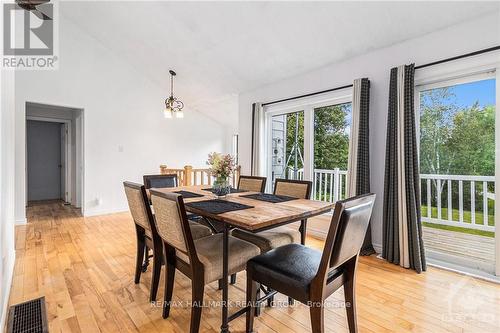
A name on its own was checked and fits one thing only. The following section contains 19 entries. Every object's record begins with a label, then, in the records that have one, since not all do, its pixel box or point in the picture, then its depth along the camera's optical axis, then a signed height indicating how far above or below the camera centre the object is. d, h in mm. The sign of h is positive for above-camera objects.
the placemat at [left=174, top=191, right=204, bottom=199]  2480 -312
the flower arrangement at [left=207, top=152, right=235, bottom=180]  2334 -13
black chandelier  4020 +864
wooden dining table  1545 -336
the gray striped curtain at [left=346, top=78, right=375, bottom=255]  3092 +205
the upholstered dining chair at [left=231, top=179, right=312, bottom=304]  2068 -602
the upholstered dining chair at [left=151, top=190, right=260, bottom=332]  1554 -606
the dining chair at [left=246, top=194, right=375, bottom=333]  1332 -612
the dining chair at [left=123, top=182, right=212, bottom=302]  1989 -583
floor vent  1731 -1119
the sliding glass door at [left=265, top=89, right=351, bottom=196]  3709 +376
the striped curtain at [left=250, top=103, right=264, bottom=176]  4535 +482
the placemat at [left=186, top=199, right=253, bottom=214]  1816 -325
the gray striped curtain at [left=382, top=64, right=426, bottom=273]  2676 -143
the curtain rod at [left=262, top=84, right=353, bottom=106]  3399 +1039
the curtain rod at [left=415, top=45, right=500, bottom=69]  2320 +1061
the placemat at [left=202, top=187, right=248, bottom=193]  2895 -303
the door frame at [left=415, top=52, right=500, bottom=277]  2363 +915
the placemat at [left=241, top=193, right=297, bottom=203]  2295 -316
